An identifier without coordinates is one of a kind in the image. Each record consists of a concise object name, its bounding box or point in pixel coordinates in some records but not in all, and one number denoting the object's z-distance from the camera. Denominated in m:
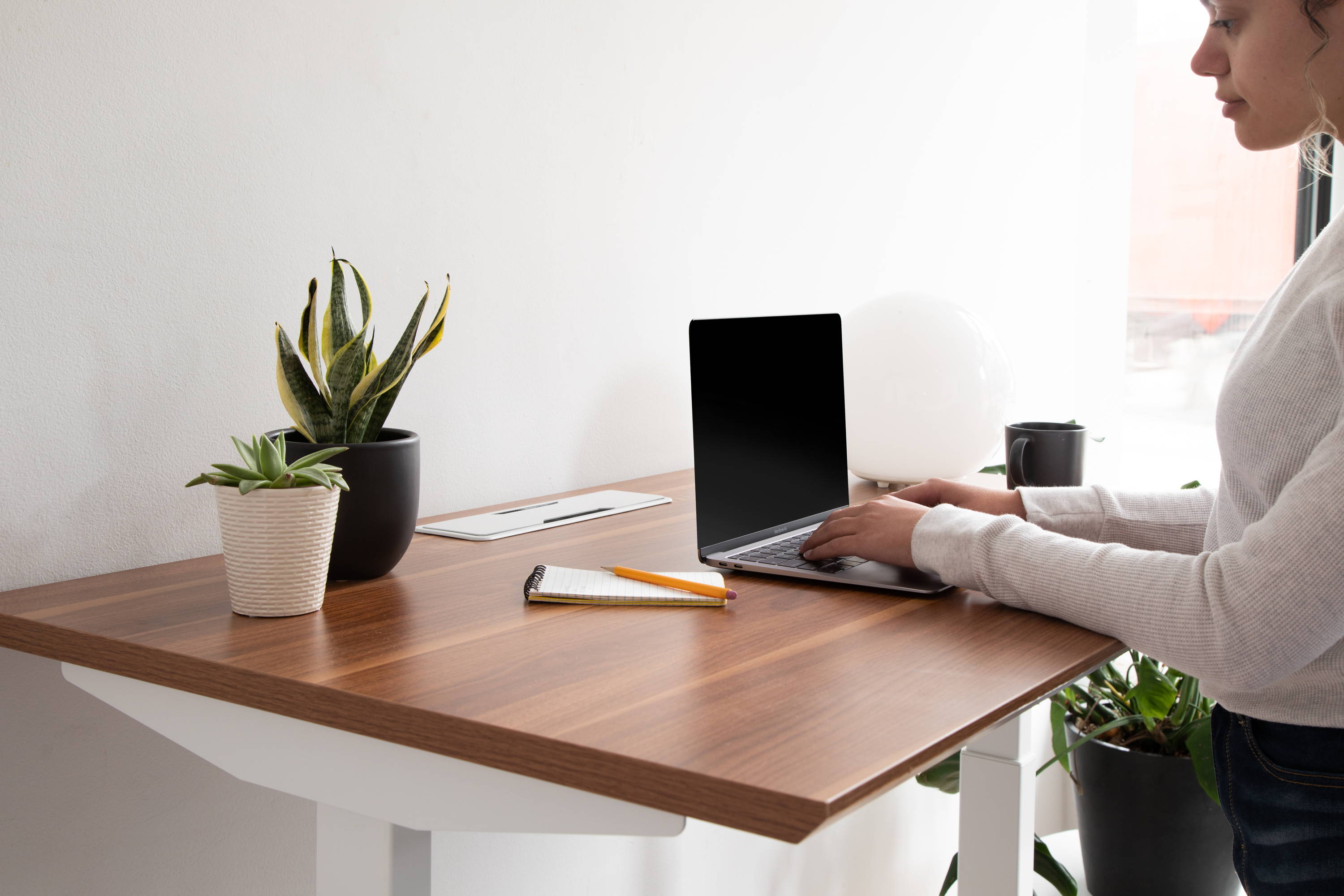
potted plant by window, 1.72
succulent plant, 0.78
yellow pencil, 0.86
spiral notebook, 0.86
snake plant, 0.89
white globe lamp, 1.44
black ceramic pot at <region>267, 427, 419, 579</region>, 0.88
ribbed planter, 0.78
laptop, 0.97
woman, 0.69
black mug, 1.33
